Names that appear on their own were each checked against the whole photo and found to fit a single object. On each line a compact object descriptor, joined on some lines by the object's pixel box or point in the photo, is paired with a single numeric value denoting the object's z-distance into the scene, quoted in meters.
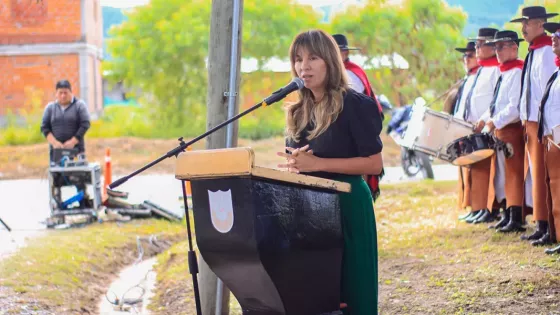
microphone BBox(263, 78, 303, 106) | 7.56
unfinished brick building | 47.21
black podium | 6.67
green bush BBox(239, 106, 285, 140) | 51.48
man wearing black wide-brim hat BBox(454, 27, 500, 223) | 18.30
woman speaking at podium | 7.73
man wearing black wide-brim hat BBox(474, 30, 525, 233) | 16.50
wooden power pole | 11.01
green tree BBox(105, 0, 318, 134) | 50.22
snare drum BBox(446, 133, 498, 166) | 16.49
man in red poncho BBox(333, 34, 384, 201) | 15.23
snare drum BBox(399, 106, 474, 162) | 17.22
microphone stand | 7.59
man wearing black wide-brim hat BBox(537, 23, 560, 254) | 13.70
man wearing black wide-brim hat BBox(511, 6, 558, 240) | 14.96
